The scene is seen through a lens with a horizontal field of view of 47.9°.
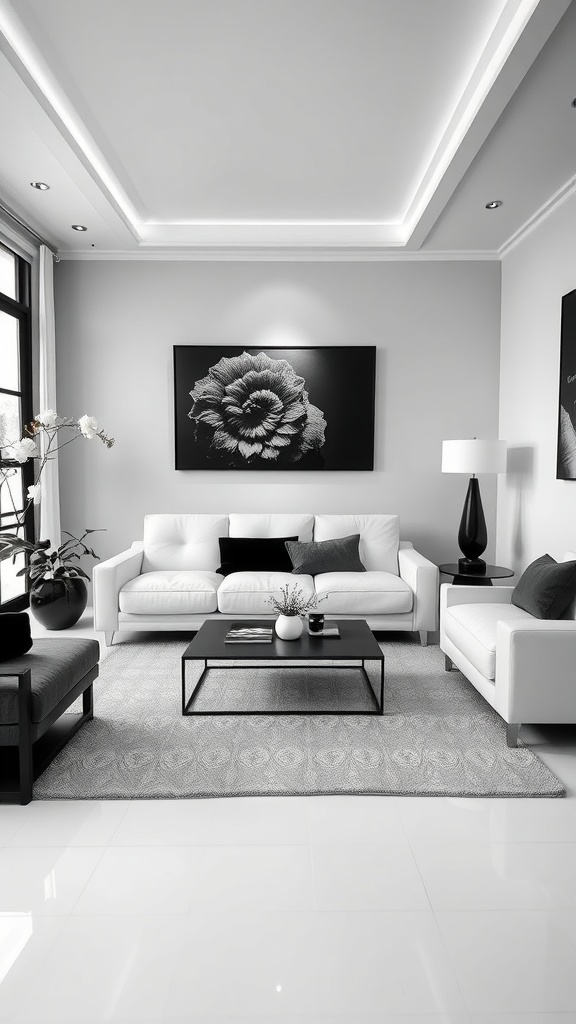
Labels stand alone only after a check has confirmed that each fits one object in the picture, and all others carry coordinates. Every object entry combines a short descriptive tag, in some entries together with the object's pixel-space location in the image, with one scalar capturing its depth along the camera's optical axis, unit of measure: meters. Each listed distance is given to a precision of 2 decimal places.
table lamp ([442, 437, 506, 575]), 4.57
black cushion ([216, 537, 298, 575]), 4.88
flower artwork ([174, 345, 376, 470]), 5.39
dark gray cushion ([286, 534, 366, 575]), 4.77
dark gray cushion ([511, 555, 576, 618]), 3.29
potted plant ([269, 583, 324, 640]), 3.37
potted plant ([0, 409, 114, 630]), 4.58
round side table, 4.57
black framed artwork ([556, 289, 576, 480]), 4.02
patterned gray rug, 2.50
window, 4.89
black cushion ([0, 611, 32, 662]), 2.66
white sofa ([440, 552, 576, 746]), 2.77
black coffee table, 3.12
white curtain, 5.10
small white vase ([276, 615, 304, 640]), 3.37
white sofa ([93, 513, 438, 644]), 4.38
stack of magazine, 3.36
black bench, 2.38
